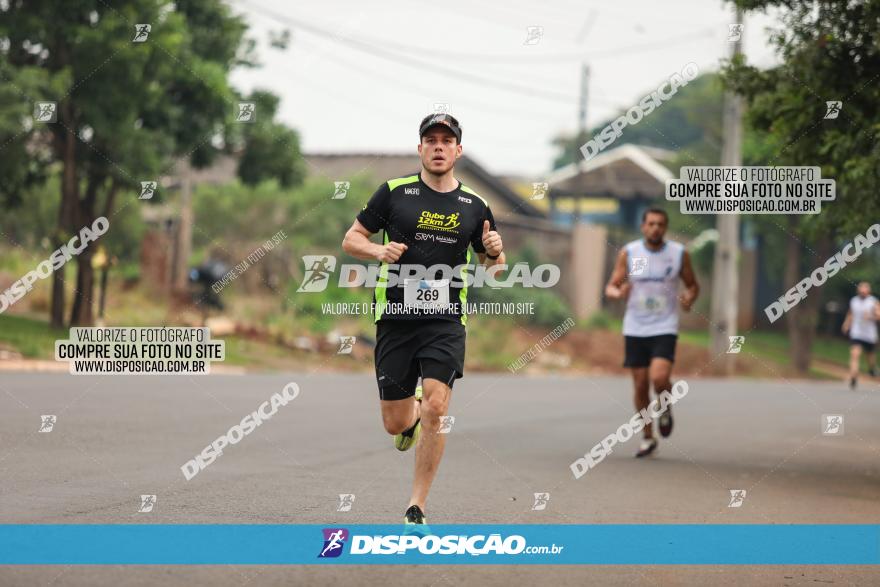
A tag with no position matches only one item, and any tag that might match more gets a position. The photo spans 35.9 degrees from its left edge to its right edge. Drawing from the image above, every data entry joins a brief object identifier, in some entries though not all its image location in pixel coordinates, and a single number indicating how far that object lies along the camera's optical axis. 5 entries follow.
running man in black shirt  7.36
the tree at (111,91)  22.58
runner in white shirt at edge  25.53
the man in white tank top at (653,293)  12.17
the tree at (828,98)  11.16
